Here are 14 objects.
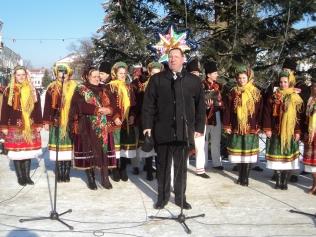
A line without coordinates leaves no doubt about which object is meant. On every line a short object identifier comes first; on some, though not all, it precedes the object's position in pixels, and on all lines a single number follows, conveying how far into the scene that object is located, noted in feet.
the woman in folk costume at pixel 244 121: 21.03
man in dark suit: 16.98
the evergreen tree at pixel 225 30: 27.02
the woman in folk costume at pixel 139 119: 23.03
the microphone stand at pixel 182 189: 15.47
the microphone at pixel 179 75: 16.81
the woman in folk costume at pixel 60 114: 21.35
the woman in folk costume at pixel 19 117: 20.97
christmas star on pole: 25.45
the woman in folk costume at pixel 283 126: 19.94
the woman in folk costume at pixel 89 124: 20.33
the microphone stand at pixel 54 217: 15.62
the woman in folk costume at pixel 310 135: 19.33
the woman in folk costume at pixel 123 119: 21.93
